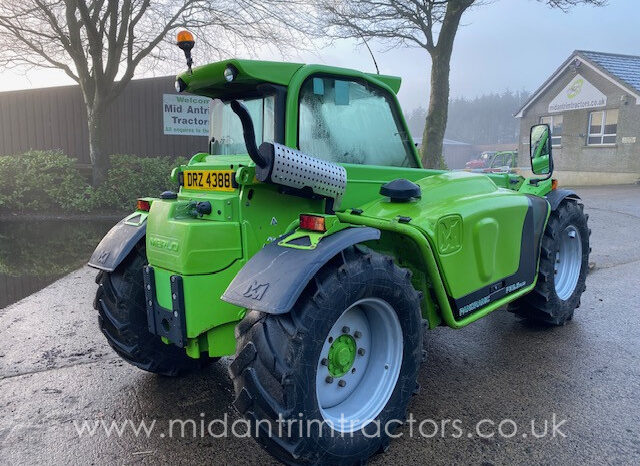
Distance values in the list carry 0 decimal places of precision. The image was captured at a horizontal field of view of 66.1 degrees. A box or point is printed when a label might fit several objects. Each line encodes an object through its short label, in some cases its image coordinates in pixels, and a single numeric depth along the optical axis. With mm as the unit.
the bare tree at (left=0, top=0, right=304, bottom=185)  12391
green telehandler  2344
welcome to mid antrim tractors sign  15266
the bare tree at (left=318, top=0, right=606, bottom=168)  12969
